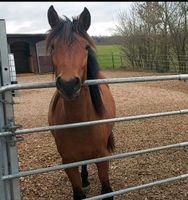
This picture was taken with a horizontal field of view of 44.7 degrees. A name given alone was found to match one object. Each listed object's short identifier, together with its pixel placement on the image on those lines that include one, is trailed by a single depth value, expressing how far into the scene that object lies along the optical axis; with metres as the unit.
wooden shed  16.35
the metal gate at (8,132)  1.41
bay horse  1.51
